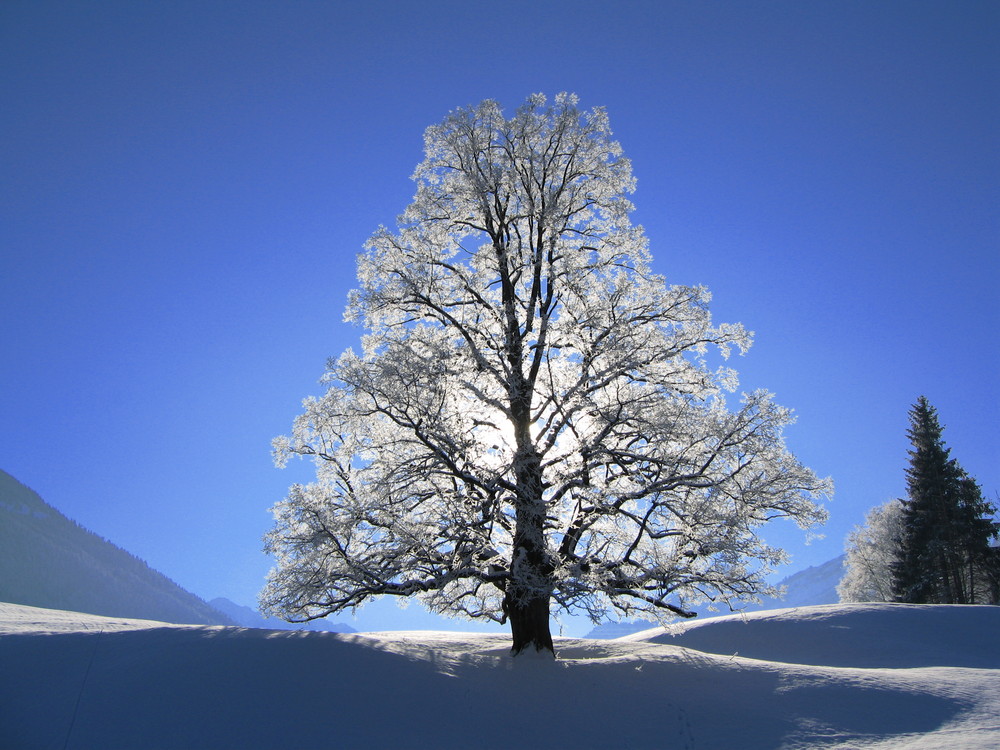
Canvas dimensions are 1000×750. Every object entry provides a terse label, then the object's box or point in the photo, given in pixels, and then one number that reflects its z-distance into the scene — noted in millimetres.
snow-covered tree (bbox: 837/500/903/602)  40062
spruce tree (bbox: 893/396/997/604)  32688
